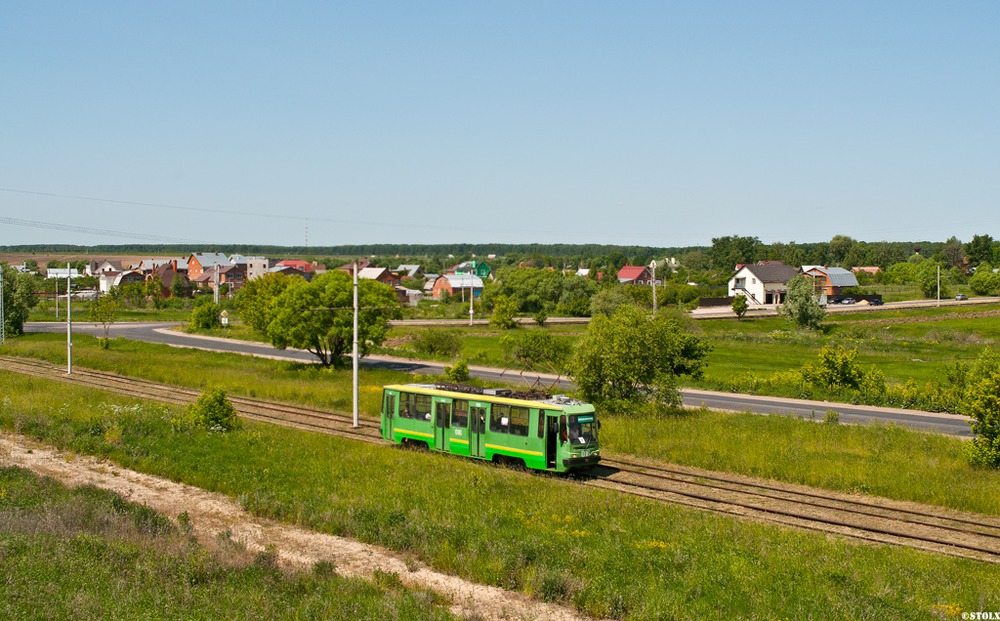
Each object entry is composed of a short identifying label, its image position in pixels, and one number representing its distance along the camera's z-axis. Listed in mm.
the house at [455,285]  168750
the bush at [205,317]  99750
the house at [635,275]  184125
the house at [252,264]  184750
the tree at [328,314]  56812
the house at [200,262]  182700
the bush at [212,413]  34750
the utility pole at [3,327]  80825
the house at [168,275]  170000
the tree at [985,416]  28675
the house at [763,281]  141000
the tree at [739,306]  105875
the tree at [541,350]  55406
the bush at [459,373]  52781
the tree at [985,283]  143500
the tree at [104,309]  81562
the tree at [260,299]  70562
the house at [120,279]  182875
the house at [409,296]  163312
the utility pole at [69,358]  57384
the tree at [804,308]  94250
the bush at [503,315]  97938
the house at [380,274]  166250
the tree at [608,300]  96625
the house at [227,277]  176488
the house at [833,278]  153500
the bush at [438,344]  71938
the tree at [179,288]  166750
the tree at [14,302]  85938
